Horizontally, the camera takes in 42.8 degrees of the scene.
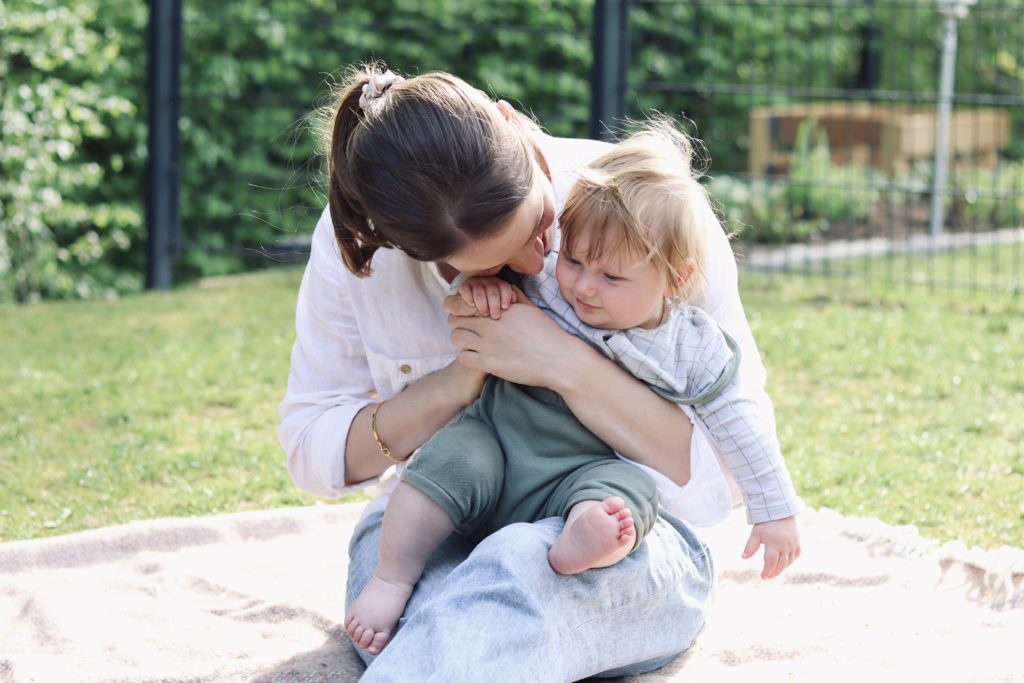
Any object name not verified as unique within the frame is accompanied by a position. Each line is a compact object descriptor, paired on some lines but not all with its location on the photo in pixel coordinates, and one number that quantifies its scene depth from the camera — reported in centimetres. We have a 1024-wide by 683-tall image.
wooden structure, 826
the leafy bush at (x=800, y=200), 707
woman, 196
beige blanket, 232
